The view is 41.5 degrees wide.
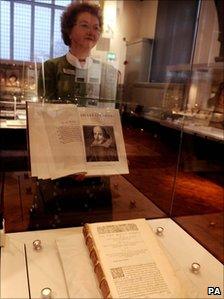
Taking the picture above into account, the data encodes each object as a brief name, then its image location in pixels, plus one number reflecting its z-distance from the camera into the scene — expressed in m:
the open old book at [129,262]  0.57
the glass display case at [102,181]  0.70
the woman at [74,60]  0.81
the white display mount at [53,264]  0.59
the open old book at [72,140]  0.79
